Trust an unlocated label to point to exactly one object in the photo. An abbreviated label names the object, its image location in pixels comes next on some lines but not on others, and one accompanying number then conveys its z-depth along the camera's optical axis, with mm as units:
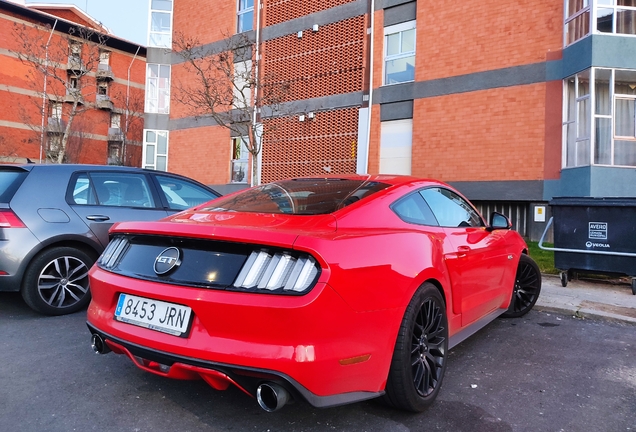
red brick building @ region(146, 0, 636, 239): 11305
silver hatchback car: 4363
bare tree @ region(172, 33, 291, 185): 16812
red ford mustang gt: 2062
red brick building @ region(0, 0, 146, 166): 33344
